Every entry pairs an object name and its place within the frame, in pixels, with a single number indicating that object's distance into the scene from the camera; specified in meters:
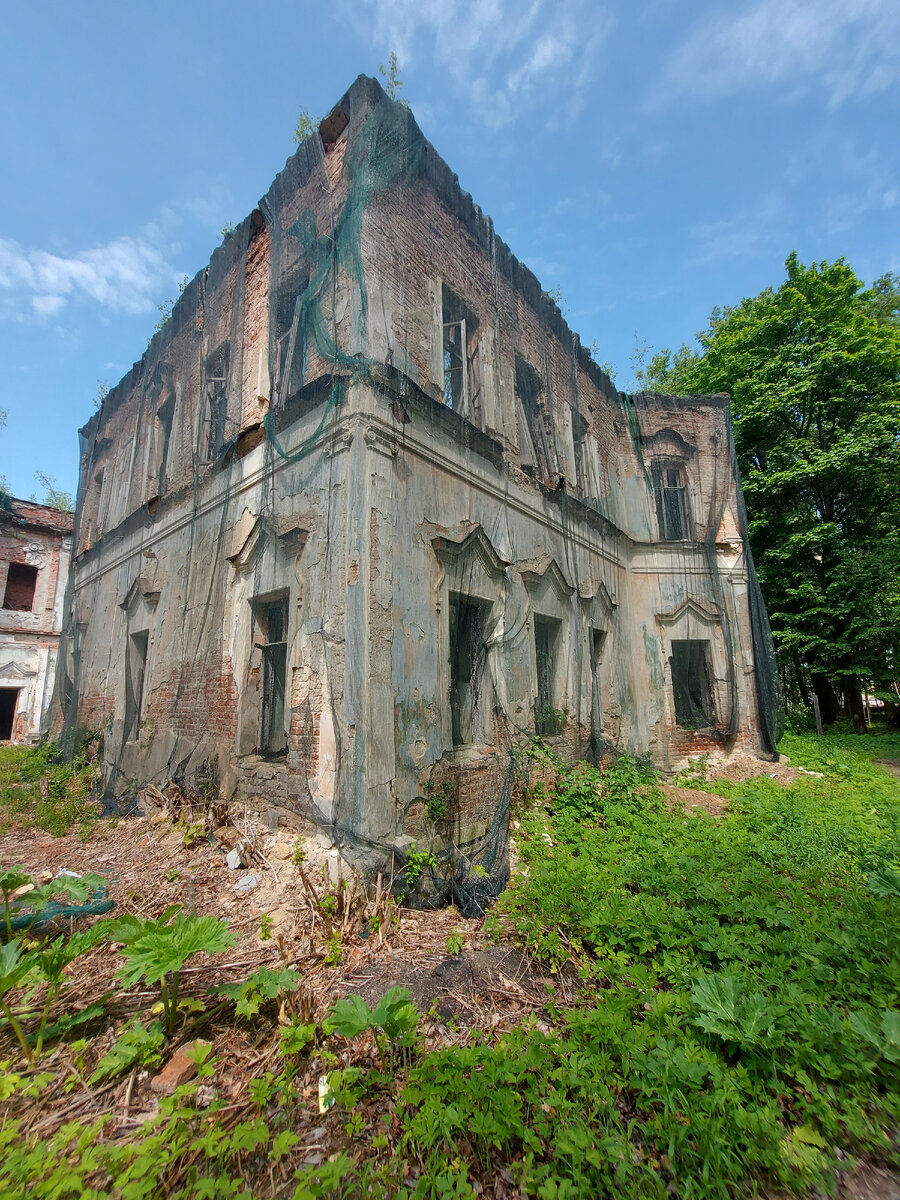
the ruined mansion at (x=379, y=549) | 4.93
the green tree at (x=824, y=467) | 12.88
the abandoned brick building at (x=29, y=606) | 16.41
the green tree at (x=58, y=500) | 25.39
